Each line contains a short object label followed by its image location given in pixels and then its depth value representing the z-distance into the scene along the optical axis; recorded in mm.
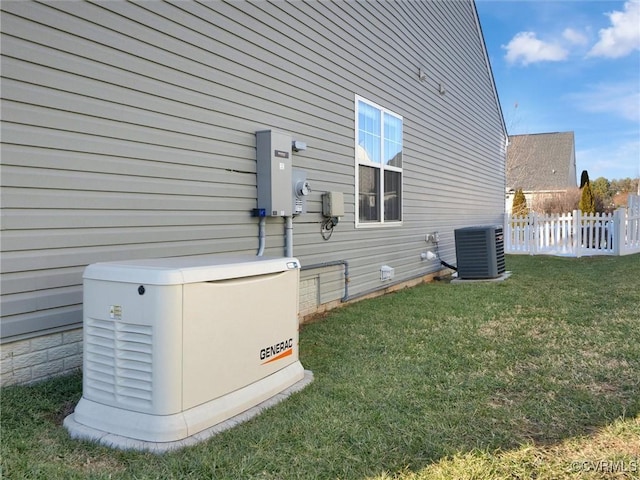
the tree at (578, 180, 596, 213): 19172
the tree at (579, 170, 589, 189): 27641
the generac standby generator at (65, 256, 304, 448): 2104
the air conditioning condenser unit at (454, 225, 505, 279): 7617
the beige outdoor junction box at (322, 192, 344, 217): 5133
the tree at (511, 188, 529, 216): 23859
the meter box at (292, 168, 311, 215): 4566
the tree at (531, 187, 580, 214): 22062
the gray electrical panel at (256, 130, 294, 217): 4121
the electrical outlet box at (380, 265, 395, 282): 6500
